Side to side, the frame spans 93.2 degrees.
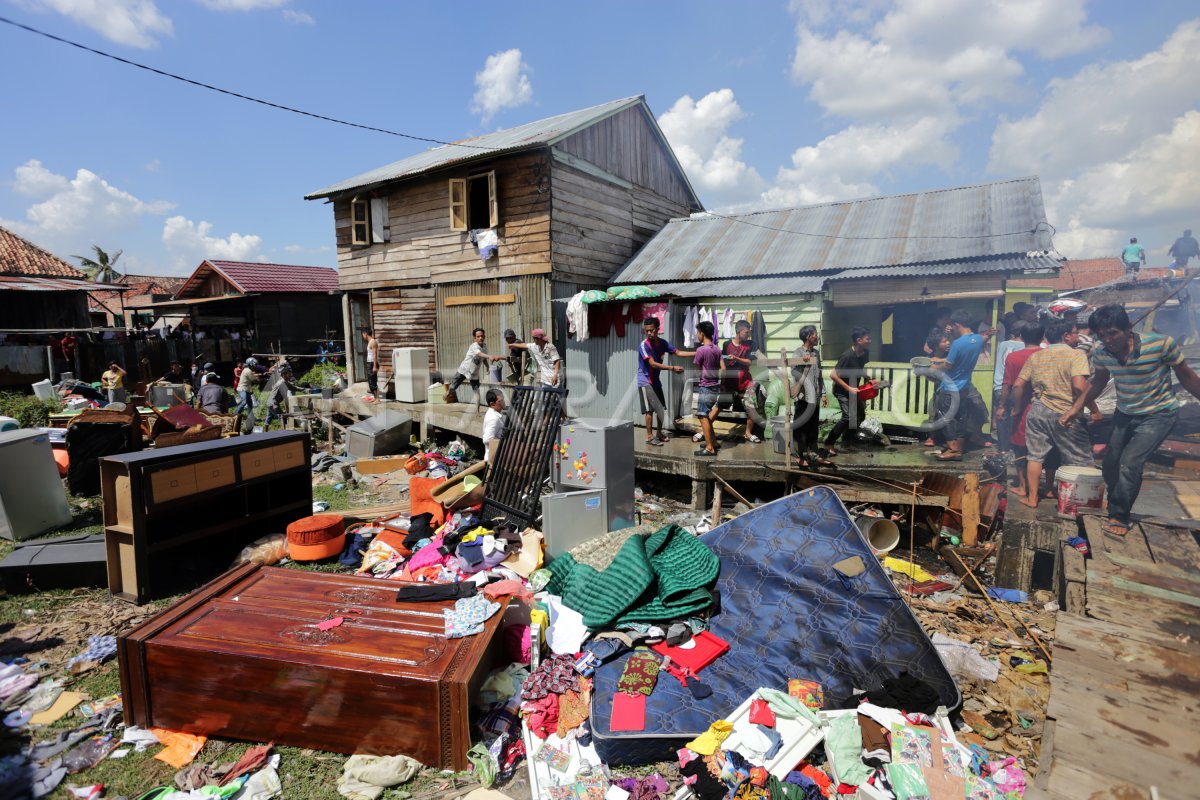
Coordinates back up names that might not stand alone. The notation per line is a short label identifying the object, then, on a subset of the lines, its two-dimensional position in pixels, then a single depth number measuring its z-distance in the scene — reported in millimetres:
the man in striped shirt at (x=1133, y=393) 4840
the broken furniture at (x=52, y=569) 5289
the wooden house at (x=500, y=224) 11078
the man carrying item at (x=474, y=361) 11031
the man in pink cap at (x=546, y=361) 9336
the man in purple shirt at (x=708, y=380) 7172
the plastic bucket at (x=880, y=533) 5840
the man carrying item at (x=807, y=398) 6773
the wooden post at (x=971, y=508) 5664
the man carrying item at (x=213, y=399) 11141
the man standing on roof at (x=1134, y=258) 12062
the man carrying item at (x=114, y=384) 13891
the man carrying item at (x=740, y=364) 8164
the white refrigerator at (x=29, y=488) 6594
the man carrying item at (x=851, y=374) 7211
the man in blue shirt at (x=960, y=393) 6762
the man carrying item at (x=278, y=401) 12609
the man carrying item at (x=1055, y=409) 5676
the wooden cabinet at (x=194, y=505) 5082
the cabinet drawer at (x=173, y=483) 5129
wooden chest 3221
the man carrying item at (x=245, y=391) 11938
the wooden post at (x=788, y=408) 6539
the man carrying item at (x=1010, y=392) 6434
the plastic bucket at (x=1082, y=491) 5371
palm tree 36875
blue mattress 3408
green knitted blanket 4215
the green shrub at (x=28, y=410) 12227
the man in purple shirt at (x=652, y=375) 7551
